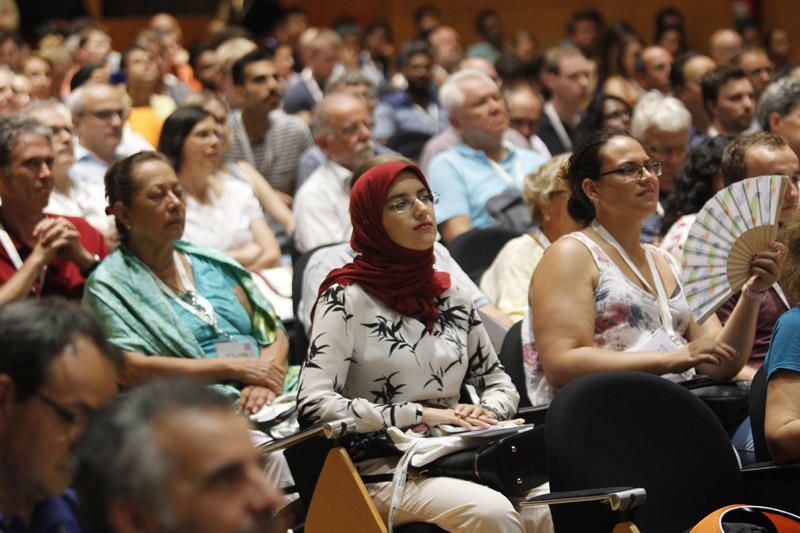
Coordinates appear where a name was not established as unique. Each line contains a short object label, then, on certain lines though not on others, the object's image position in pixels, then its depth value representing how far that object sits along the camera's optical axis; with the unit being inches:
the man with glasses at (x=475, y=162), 397.2
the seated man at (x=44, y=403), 126.2
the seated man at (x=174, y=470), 98.8
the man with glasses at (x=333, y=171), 378.1
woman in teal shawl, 262.6
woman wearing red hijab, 217.9
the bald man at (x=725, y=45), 687.1
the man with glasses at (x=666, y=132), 396.9
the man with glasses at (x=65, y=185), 366.4
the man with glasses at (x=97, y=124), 406.2
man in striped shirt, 486.1
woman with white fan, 239.3
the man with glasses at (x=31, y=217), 282.4
